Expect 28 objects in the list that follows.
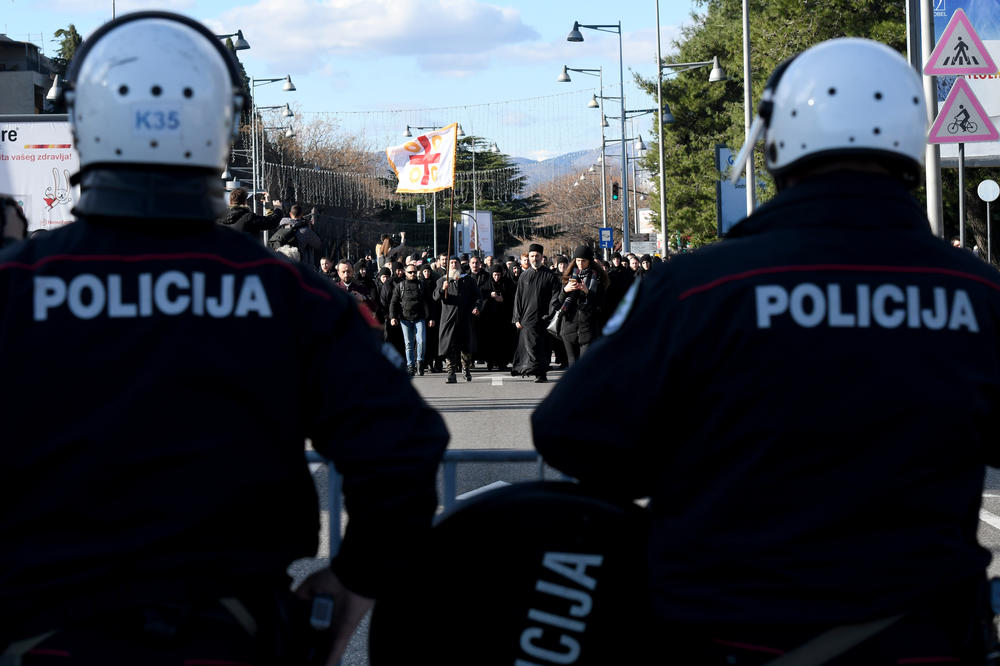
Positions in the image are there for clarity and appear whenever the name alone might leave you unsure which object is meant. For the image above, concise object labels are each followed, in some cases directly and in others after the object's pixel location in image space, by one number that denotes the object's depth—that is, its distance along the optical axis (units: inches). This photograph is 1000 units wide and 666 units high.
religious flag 1039.0
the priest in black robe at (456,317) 748.6
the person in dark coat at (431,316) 783.7
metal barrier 156.1
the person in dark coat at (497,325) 851.4
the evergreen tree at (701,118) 1624.4
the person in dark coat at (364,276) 846.5
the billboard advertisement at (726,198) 1445.6
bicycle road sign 401.7
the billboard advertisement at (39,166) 537.3
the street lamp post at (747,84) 1164.5
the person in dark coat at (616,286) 725.9
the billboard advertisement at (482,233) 2262.6
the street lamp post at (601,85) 1788.9
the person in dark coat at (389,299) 778.8
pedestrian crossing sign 392.2
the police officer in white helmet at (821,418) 81.1
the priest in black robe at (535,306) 714.2
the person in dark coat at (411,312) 757.3
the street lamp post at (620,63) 1513.3
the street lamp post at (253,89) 1637.6
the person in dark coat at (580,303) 674.2
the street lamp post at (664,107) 1362.9
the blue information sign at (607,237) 1994.3
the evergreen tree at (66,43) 2650.1
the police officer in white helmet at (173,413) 77.0
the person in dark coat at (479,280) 856.3
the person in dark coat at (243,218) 415.2
